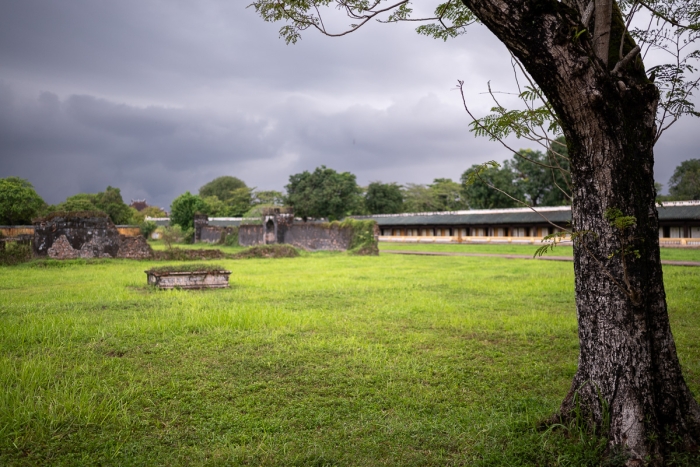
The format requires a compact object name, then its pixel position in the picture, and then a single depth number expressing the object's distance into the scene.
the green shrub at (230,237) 32.69
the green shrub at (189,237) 38.62
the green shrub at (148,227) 42.22
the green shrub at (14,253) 15.96
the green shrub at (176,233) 39.00
